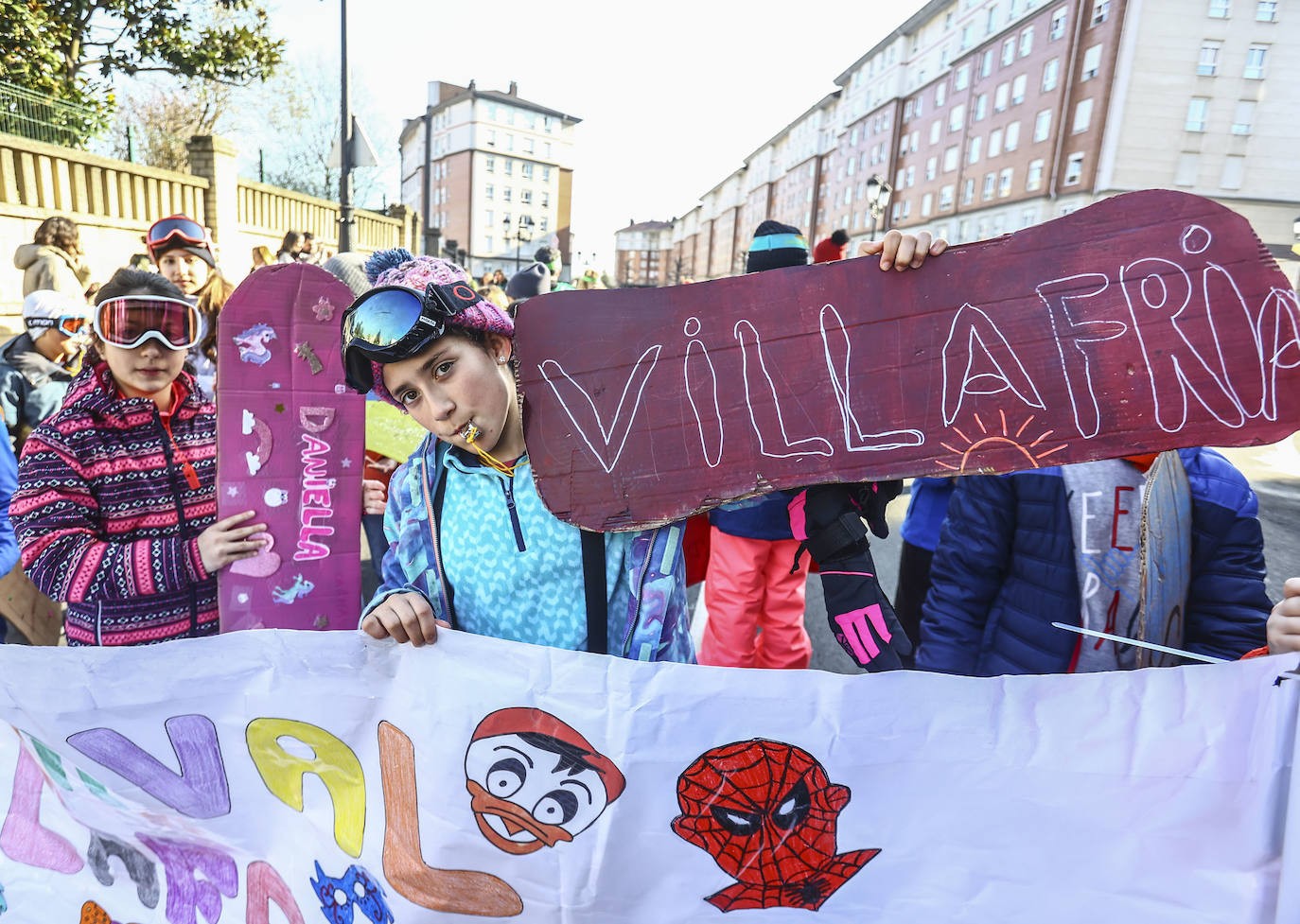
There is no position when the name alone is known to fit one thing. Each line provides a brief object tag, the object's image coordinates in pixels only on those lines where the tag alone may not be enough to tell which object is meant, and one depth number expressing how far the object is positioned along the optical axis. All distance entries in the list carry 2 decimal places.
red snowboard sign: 1.11
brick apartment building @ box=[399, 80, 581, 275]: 59.25
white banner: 1.04
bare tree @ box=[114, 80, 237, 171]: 20.64
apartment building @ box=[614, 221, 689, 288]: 111.94
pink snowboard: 1.79
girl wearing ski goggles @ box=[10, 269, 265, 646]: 1.60
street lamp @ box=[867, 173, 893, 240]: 15.10
